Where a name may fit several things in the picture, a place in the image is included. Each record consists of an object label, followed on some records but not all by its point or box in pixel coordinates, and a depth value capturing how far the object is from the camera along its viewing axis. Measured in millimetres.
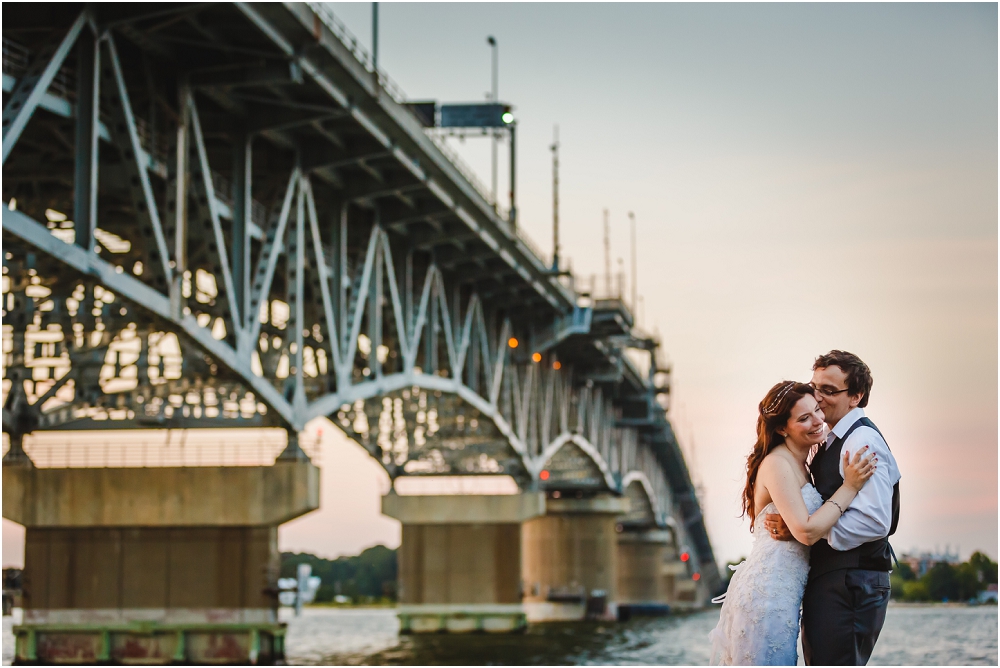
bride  6941
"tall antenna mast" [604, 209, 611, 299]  57397
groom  6641
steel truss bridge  20656
